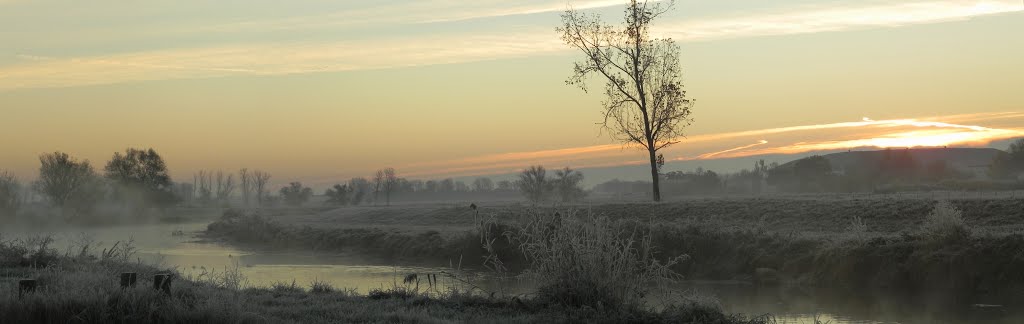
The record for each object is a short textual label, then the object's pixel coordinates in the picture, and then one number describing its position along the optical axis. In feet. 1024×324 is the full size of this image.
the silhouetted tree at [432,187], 592.60
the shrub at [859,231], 83.61
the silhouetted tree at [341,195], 426.92
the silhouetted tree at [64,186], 277.23
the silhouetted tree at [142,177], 316.81
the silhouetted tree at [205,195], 489.83
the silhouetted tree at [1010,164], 264.03
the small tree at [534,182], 299.01
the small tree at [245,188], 572.71
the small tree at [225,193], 505.33
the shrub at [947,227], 76.74
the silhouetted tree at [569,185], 297.33
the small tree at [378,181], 447.10
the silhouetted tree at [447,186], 594.65
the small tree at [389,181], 442.91
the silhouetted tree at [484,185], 594.28
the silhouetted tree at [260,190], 530.22
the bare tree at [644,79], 128.36
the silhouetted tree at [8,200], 258.98
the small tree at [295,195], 470.39
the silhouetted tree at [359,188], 423.23
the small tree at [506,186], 549.70
